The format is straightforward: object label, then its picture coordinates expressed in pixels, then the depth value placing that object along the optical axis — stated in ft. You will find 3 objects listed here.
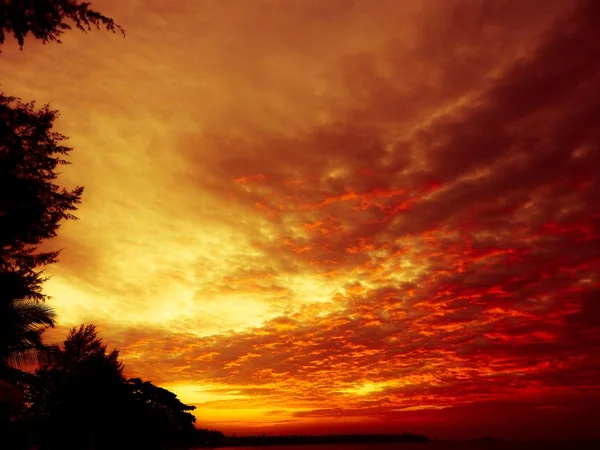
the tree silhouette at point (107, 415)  80.48
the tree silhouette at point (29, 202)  48.67
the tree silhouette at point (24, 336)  61.72
